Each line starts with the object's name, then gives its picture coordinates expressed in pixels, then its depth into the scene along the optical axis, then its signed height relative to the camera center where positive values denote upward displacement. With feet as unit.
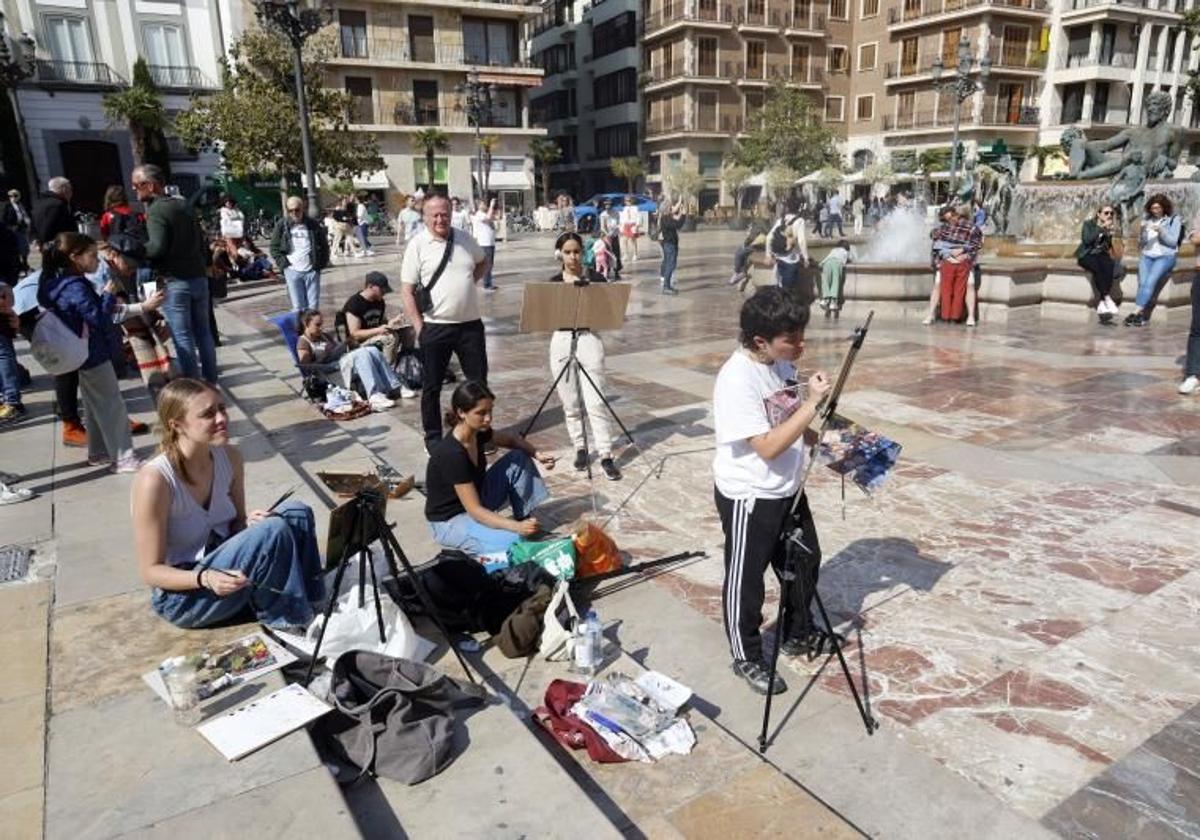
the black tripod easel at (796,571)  9.76 -4.75
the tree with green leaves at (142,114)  107.55 +11.62
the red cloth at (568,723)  10.05 -6.39
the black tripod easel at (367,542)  10.69 -4.35
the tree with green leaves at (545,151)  159.94 +8.18
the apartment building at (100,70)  112.47 +18.37
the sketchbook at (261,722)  9.09 -5.68
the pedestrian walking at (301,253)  34.88 -2.09
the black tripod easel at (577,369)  19.86 -4.04
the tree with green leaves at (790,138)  142.00 +8.37
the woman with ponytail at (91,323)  18.63 -2.51
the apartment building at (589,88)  172.55 +23.02
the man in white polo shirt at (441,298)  19.88 -2.32
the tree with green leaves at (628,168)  161.27 +4.72
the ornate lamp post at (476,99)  111.86 +14.37
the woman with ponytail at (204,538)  11.02 -4.47
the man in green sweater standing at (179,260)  23.24 -1.52
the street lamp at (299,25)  45.21 +9.45
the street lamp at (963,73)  82.02 +10.92
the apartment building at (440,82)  136.77 +19.04
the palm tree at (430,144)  134.31 +8.61
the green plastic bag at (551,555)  13.26 -5.63
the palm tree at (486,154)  134.63 +6.76
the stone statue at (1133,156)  48.98 +1.37
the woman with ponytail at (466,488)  14.26 -4.92
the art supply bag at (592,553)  13.87 -5.82
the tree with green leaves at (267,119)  84.17 +8.40
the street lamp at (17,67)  78.33 +13.58
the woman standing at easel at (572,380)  19.95 -4.28
